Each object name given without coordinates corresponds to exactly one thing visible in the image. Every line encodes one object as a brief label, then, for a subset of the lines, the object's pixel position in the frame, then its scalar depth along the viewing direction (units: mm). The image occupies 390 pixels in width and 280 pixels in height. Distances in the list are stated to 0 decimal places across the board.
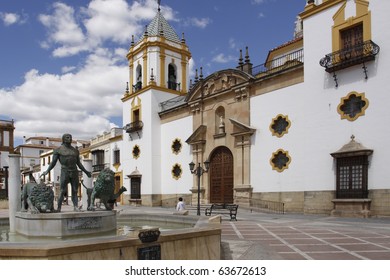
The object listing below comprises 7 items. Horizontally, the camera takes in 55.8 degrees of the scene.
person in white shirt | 15346
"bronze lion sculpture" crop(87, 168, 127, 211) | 8086
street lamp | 16136
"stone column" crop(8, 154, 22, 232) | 8375
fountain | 4523
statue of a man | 7773
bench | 15208
